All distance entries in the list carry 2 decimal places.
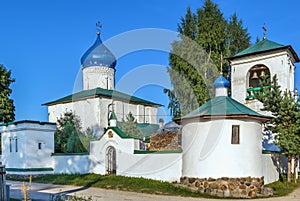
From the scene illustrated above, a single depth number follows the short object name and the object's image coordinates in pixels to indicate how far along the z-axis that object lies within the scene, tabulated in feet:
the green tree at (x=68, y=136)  60.64
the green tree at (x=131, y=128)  70.85
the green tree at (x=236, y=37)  83.68
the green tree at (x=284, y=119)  43.24
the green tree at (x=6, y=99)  87.45
